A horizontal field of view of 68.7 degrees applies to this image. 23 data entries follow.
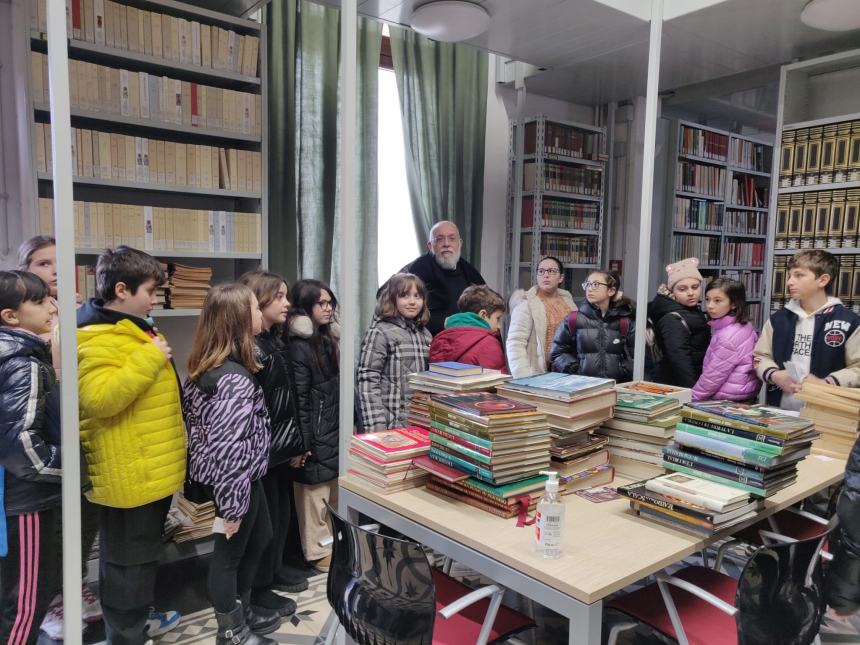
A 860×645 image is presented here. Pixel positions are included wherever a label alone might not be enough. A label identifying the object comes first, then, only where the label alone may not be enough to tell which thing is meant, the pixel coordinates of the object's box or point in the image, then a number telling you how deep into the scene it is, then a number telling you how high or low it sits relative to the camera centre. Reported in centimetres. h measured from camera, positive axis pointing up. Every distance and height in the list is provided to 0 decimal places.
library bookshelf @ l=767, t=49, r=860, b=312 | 372 +58
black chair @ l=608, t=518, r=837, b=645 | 138 -80
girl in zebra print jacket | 209 -59
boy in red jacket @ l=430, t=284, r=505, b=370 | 269 -35
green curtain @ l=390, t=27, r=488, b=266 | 443 +96
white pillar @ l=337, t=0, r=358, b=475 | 218 +15
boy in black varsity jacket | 277 -31
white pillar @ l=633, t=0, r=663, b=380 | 306 +35
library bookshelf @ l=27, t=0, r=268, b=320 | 290 +62
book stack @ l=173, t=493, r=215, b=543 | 288 -122
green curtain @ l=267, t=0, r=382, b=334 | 381 +80
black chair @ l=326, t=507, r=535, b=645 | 138 -79
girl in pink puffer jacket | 311 -43
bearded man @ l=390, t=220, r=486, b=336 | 365 -6
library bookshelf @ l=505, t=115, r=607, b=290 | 486 +50
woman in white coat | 344 -33
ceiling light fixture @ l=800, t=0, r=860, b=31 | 306 +125
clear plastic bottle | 140 -59
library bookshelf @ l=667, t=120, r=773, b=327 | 533 +55
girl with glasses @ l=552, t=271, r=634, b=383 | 330 -37
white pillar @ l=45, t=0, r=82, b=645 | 165 -2
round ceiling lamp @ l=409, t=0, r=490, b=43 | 320 +124
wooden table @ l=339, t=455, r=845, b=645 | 130 -67
